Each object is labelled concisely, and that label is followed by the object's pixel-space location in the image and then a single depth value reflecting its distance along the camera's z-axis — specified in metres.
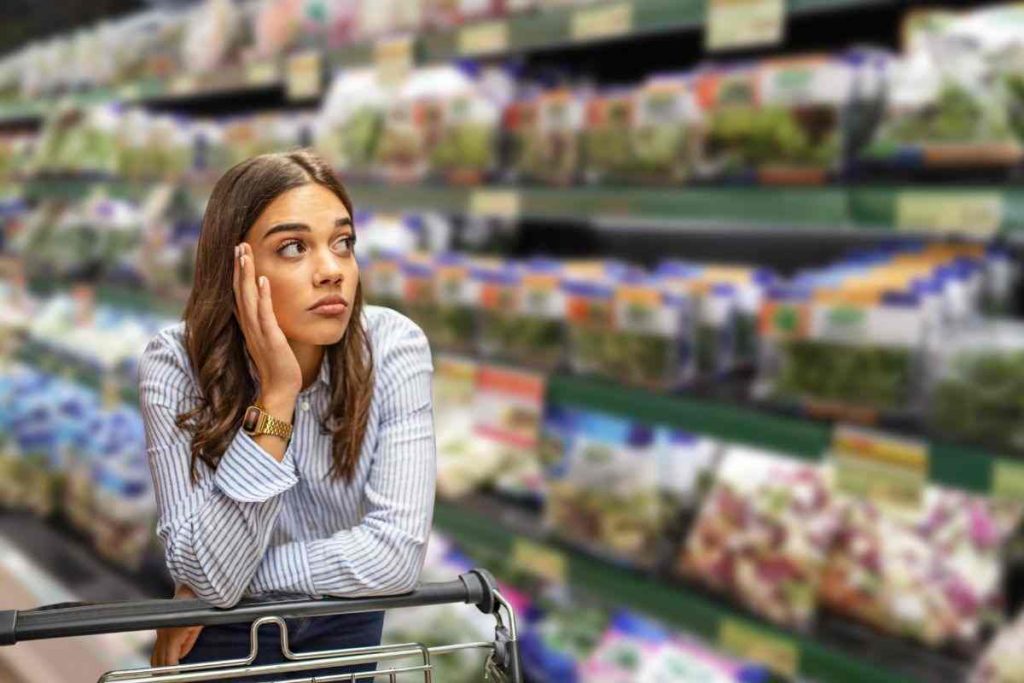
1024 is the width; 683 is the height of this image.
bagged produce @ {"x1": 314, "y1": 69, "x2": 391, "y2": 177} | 2.34
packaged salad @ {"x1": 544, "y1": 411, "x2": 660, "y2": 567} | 1.84
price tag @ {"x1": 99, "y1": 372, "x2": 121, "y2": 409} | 2.90
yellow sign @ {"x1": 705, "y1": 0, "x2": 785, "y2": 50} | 1.48
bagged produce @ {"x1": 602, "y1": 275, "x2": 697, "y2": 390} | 1.73
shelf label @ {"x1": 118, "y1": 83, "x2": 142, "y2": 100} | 3.15
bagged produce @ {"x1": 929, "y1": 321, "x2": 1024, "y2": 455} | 1.34
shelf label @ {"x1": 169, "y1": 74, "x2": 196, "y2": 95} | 2.89
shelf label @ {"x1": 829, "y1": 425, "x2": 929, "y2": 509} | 1.37
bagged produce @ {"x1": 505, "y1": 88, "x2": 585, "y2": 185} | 1.95
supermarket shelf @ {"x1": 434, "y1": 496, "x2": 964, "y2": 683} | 1.46
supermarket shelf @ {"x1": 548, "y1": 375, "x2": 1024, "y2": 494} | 1.30
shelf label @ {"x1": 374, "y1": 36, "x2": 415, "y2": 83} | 2.16
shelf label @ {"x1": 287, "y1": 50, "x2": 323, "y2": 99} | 2.45
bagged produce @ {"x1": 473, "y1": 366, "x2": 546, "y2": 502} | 2.04
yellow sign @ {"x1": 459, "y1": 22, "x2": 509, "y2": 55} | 1.91
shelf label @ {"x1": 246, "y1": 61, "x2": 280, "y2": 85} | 2.60
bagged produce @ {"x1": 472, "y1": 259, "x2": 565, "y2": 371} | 1.96
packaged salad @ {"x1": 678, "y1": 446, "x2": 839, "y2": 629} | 1.62
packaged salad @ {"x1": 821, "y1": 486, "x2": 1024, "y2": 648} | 1.51
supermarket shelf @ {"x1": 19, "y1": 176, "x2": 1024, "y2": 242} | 1.28
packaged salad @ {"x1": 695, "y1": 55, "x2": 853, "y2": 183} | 1.52
